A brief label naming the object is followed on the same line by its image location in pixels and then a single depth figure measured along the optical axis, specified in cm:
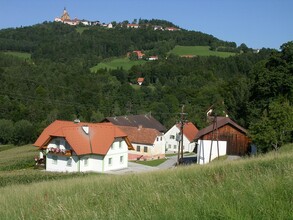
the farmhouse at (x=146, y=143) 5178
